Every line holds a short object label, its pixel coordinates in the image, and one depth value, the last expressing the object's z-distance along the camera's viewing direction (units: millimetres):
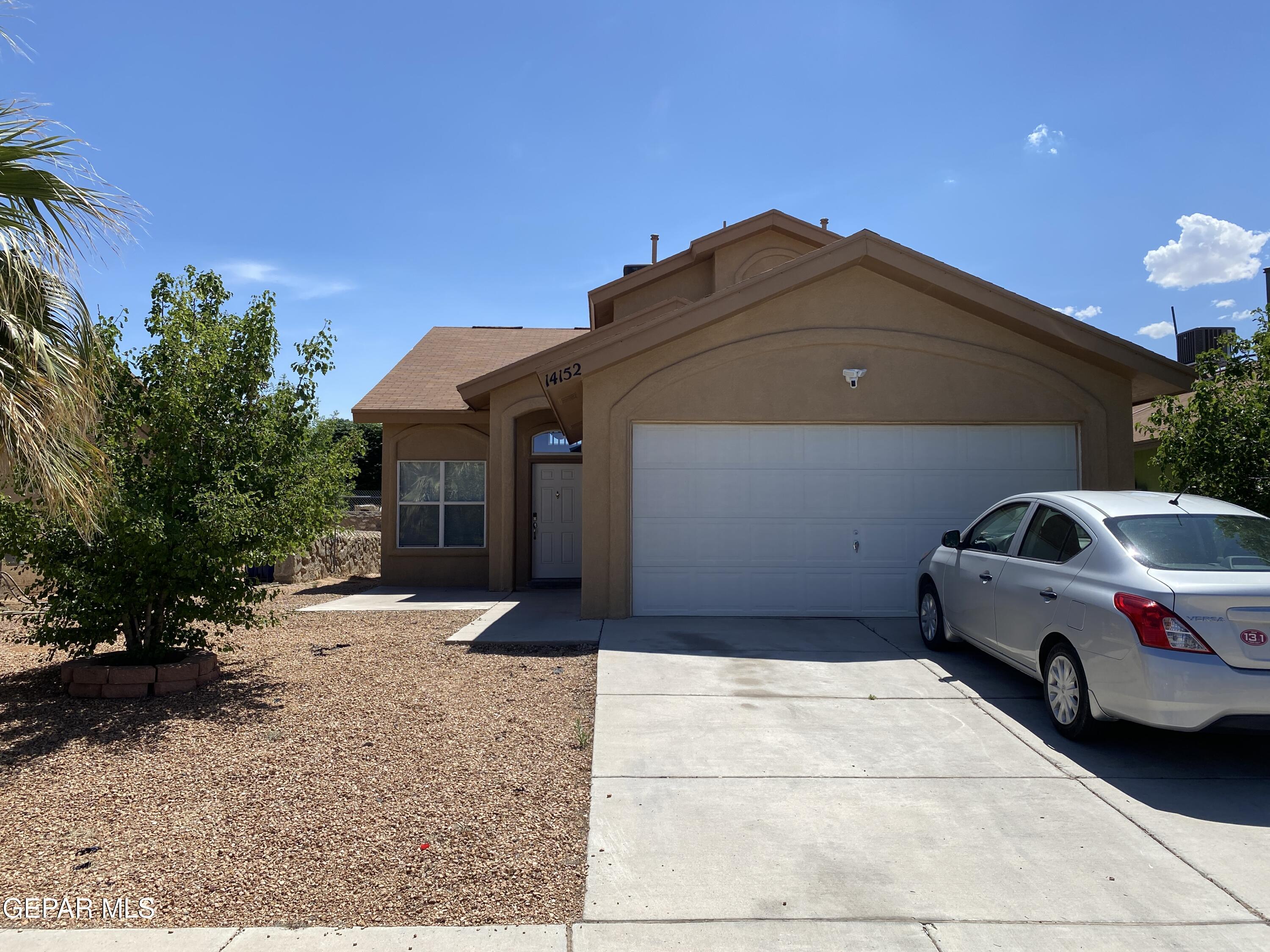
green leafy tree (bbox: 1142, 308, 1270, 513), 7035
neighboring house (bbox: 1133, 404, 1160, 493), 13461
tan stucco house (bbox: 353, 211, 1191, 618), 9938
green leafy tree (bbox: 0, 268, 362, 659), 6289
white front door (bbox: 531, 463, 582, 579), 15688
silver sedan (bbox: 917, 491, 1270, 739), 4637
